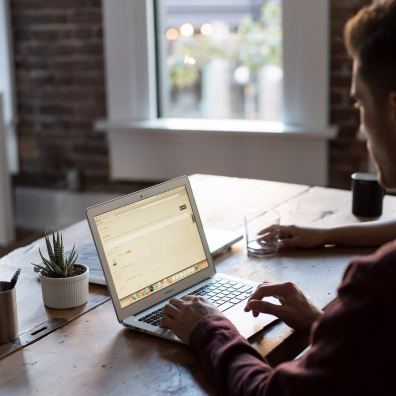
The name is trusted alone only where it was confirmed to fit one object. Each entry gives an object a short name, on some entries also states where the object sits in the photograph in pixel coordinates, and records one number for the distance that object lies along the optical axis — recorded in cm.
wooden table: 179
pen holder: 194
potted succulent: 207
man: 158
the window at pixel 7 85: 433
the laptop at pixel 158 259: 199
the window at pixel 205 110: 382
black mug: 262
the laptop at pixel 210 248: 223
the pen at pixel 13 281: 197
